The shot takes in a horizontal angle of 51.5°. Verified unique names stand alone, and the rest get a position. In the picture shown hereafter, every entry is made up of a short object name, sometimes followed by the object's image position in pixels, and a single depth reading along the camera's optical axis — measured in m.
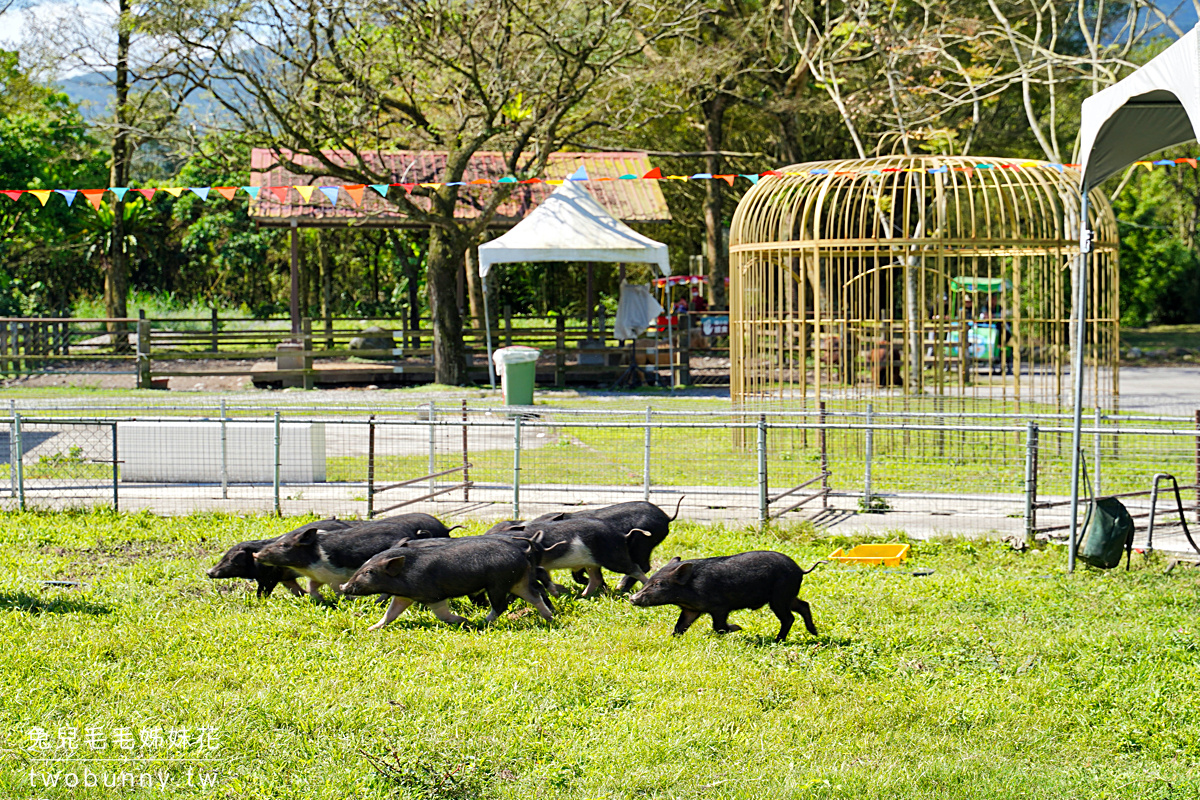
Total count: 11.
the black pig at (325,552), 7.69
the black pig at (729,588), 6.96
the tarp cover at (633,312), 26.16
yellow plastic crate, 9.20
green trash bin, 20.38
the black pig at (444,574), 7.15
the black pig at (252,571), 8.02
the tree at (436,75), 23.69
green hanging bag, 8.49
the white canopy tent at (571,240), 23.44
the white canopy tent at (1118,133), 8.02
